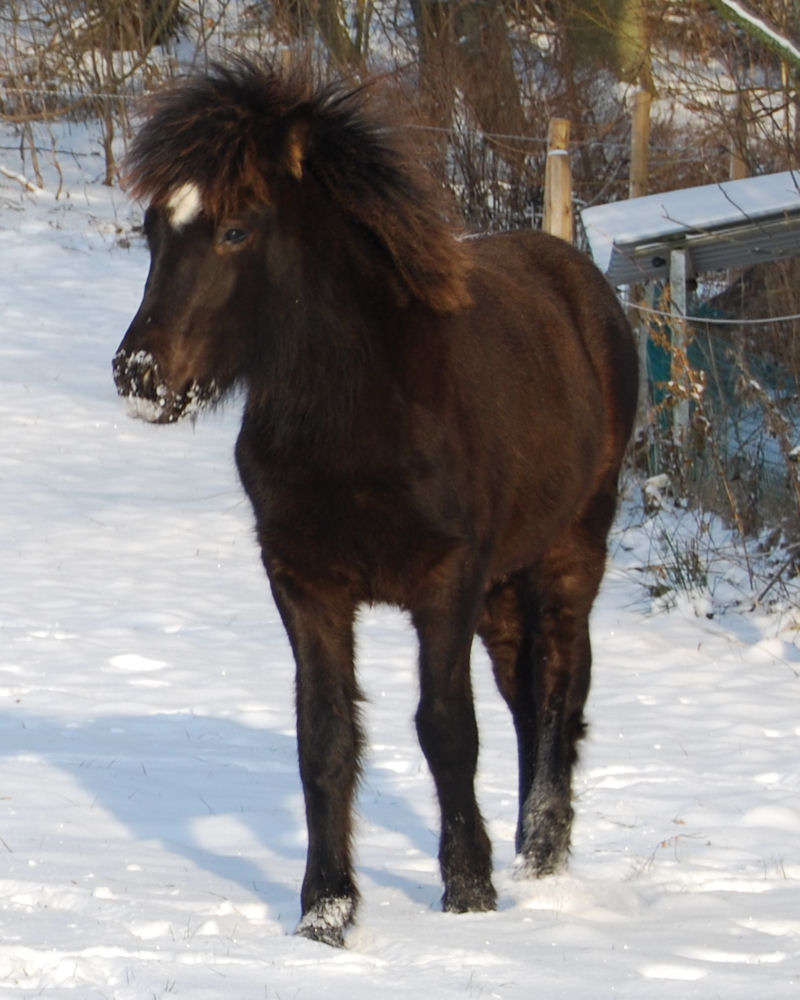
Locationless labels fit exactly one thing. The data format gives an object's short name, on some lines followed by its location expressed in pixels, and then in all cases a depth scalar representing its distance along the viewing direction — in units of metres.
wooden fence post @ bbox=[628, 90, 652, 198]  24.30
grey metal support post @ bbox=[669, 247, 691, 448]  18.19
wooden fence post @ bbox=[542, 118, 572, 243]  20.25
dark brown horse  6.96
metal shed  19.34
